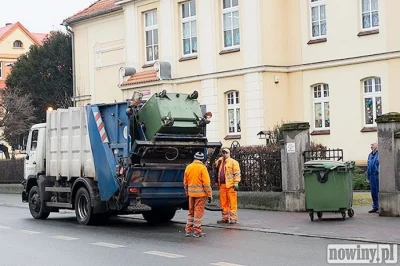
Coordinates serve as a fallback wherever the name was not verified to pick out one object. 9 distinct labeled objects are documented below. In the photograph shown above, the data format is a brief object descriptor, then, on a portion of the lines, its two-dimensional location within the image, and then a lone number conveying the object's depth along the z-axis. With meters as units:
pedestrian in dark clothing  18.97
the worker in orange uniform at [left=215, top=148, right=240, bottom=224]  18.19
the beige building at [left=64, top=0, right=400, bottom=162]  29.84
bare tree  52.22
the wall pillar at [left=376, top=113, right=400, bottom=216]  18.05
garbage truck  17.61
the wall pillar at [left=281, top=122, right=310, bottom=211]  20.20
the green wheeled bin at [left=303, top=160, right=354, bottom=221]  17.66
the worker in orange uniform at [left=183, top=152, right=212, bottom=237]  15.79
